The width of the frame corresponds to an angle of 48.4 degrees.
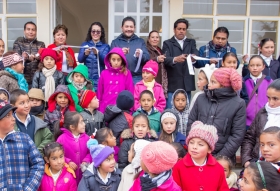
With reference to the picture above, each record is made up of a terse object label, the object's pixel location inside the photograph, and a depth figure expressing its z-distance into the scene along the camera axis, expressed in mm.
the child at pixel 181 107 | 4180
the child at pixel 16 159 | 2803
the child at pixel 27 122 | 3350
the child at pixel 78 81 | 4266
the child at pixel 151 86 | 4555
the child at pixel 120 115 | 3760
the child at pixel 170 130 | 3678
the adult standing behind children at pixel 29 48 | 4812
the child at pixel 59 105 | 3883
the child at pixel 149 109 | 3987
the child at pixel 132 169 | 2938
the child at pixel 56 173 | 3084
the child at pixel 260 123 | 3053
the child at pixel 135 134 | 3418
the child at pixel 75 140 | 3418
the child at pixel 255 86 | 3951
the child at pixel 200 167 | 2732
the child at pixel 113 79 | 4566
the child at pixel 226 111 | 3307
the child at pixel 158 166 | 2330
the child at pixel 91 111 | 3904
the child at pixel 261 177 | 2178
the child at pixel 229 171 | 3277
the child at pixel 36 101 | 4008
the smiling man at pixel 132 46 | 4922
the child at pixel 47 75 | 4409
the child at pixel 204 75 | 4080
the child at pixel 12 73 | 4145
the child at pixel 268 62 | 4934
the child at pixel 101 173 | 2990
